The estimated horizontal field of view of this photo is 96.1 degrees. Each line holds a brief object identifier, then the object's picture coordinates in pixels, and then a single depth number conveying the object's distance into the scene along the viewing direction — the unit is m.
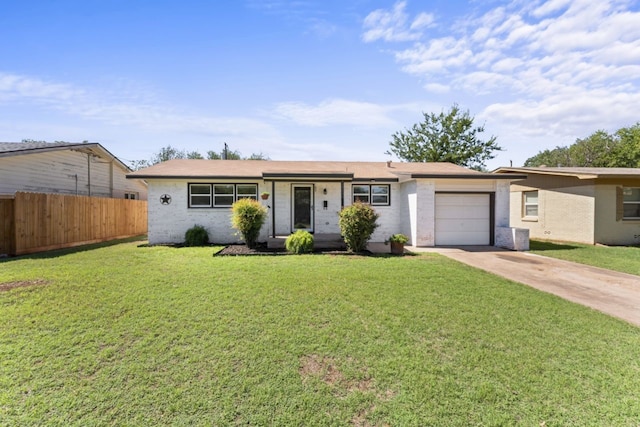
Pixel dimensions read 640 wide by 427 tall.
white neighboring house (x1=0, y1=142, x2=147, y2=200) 11.91
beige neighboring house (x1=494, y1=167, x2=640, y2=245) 12.60
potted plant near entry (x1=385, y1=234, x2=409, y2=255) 9.77
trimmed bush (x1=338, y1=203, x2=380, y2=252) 9.60
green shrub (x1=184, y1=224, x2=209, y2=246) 11.70
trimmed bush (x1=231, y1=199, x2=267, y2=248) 10.38
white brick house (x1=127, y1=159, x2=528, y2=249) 11.35
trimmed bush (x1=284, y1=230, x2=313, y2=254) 10.01
